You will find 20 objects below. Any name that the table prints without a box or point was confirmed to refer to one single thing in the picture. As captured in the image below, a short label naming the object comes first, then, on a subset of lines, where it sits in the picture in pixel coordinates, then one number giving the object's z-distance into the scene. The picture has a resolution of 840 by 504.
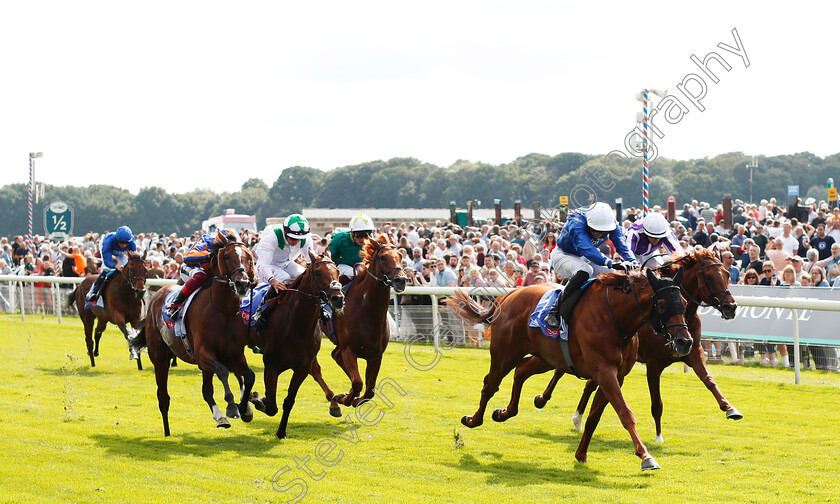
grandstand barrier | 19.24
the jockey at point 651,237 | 15.23
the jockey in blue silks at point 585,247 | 13.37
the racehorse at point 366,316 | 15.45
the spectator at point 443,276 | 26.69
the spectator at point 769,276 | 22.42
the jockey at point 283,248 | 15.90
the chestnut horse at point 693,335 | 13.30
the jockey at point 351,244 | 16.72
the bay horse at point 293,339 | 14.44
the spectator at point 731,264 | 23.30
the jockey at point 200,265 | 15.47
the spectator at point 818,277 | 21.90
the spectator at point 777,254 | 24.67
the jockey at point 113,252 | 23.98
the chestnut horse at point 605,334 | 11.97
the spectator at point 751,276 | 22.39
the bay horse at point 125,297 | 23.61
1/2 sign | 52.00
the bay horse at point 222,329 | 14.24
